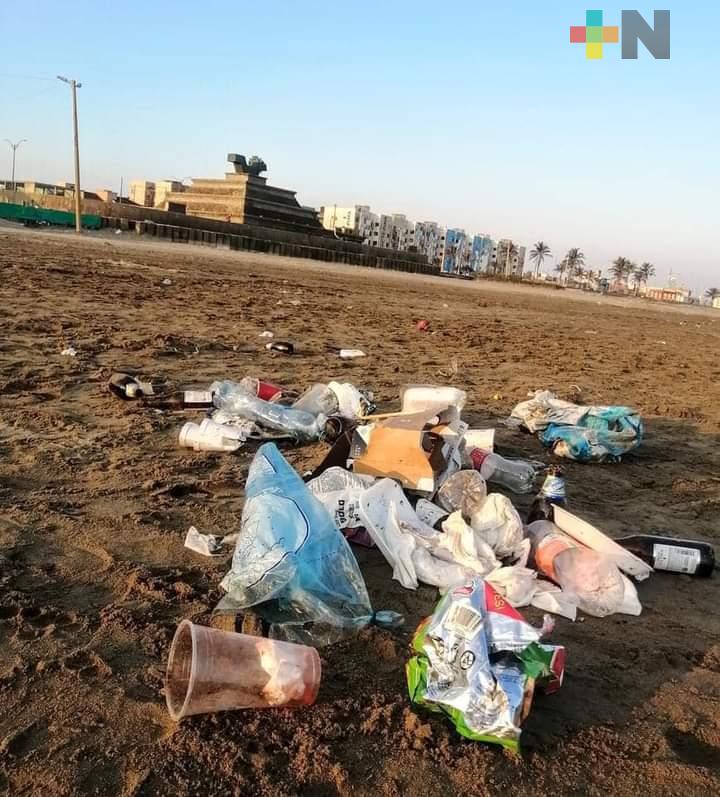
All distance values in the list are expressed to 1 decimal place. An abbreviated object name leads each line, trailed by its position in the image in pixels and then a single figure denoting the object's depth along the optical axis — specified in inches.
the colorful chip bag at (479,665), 66.8
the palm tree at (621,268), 4602.6
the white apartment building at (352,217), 4726.9
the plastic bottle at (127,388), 174.6
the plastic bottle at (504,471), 138.4
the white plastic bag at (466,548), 99.7
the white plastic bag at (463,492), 117.1
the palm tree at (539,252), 4853.8
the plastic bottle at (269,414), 158.6
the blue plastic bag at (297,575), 83.9
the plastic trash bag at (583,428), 163.8
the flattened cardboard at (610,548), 105.5
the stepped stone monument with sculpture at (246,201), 1411.2
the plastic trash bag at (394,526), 98.7
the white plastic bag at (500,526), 105.8
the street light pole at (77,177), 982.4
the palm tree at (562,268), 4707.2
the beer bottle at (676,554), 109.4
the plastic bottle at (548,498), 116.5
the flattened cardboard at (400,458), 120.5
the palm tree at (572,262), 4670.3
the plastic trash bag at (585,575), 95.9
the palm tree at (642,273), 4675.4
